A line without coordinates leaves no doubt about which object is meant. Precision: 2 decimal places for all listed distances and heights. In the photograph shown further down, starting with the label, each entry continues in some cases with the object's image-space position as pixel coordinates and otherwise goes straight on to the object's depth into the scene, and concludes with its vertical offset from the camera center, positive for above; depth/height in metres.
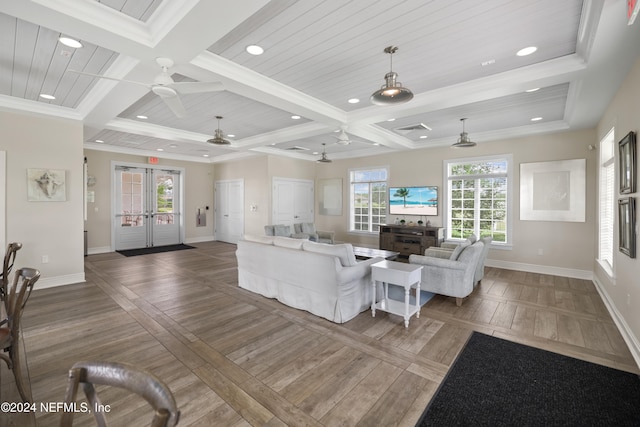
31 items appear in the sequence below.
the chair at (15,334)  1.98 -0.87
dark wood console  6.77 -0.70
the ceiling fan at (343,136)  5.11 +1.31
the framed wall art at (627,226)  2.89 -0.18
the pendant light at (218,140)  5.12 +1.25
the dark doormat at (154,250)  7.92 -1.16
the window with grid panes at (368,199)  8.35 +0.31
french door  8.41 +0.09
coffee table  5.71 -0.90
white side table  3.39 -0.85
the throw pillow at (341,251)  3.62 -0.53
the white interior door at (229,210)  9.47 +0.00
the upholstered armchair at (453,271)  4.02 -0.88
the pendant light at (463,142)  5.26 +1.23
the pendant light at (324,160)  7.36 +1.28
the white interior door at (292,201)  8.70 +0.28
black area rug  2.00 -1.44
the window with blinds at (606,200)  4.20 +0.14
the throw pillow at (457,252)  4.23 -0.63
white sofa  3.49 -0.88
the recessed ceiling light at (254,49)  2.91 +1.65
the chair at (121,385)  0.75 -0.53
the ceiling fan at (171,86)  2.69 +1.20
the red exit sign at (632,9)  1.76 +1.29
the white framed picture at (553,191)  5.45 +0.37
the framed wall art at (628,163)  2.88 +0.49
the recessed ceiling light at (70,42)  2.76 +1.65
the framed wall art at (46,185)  4.70 +0.42
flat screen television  7.18 +0.23
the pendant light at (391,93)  2.80 +1.14
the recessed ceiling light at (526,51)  2.94 +1.64
